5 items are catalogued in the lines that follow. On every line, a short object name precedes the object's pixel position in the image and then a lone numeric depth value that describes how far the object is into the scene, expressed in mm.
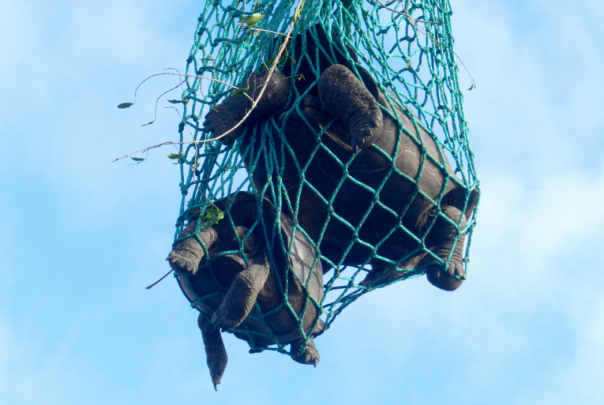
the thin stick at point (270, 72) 12018
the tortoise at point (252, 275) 12352
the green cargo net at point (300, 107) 12648
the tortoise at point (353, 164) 12680
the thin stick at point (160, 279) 12291
